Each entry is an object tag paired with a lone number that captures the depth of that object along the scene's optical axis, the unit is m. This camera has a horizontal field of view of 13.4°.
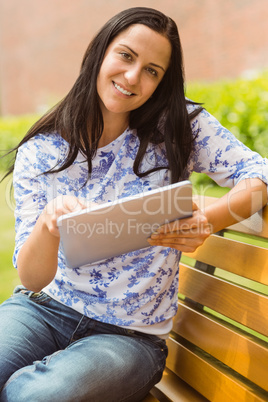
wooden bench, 2.37
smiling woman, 2.38
